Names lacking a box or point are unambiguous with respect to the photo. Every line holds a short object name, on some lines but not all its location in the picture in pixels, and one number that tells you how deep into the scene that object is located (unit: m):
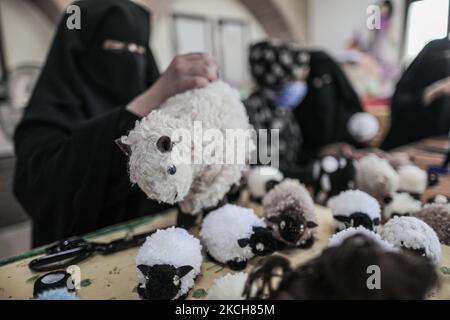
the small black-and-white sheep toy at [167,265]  0.29
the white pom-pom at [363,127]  1.00
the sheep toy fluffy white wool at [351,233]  0.27
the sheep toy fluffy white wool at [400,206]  0.37
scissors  0.37
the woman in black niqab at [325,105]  1.22
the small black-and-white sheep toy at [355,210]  0.35
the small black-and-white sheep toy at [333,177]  0.50
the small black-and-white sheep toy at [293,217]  0.39
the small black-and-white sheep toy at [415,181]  0.49
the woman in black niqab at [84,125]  0.46
